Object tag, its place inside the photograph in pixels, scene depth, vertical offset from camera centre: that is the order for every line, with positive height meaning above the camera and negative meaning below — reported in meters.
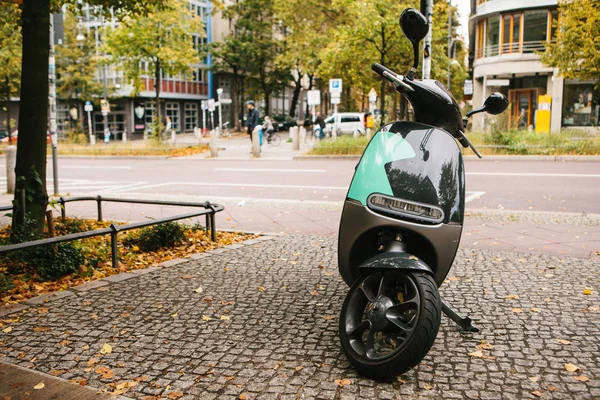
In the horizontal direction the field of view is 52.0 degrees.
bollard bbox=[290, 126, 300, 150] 26.90 -0.71
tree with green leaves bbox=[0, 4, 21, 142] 32.12 +2.82
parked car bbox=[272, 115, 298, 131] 51.53 +0.08
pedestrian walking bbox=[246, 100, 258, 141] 24.72 +0.15
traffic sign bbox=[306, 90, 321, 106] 28.97 +1.22
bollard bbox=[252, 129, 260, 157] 24.47 -0.82
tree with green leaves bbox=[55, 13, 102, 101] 46.25 +4.27
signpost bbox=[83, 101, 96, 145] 44.94 +1.09
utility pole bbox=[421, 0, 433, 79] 8.62 +1.21
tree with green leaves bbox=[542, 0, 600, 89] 23.16 +3.22
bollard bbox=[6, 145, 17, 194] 13.03 -0.99
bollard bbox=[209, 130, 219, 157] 25.45 -0.97
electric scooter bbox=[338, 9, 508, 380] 3.22 -0.57
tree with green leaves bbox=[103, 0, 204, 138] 30.31 +4.00
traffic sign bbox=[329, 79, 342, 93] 25.88 +1.57
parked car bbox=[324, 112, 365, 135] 39.14 +0.07
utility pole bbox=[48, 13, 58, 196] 11.95 +0.23
